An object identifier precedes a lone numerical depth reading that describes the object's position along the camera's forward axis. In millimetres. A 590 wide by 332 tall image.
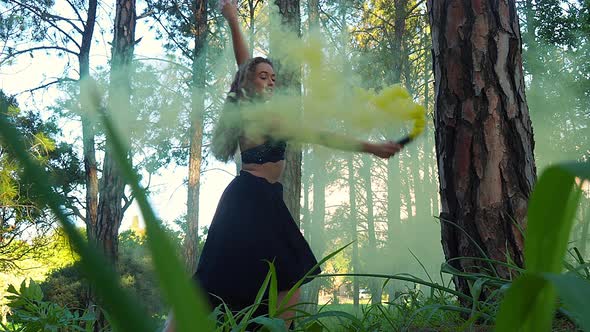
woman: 2295
